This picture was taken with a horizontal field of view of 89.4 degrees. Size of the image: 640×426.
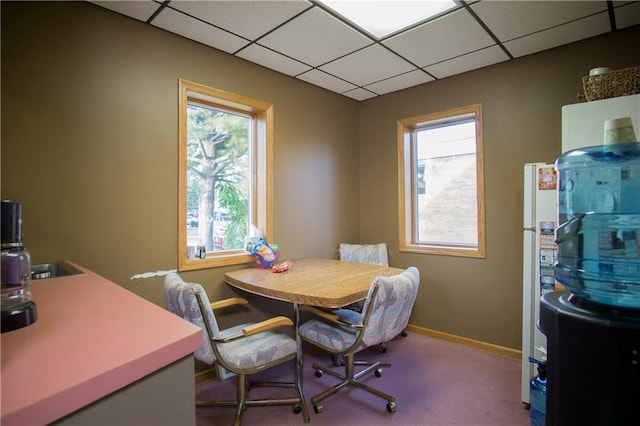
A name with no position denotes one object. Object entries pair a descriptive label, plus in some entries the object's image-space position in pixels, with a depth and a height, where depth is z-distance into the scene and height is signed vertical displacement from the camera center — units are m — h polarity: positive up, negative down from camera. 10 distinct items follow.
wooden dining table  1.94 -0.49
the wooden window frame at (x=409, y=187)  3.38 +0.29
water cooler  0.75 -0.24
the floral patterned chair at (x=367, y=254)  3.48 -0.45
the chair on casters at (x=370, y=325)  1.91 -0.73
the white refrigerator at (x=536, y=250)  2.03 -0.24
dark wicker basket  1.86 +0.75
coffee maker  0.91 -0.19
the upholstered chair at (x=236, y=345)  1.75 -0.82
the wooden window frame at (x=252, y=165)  2.43 +0.43
